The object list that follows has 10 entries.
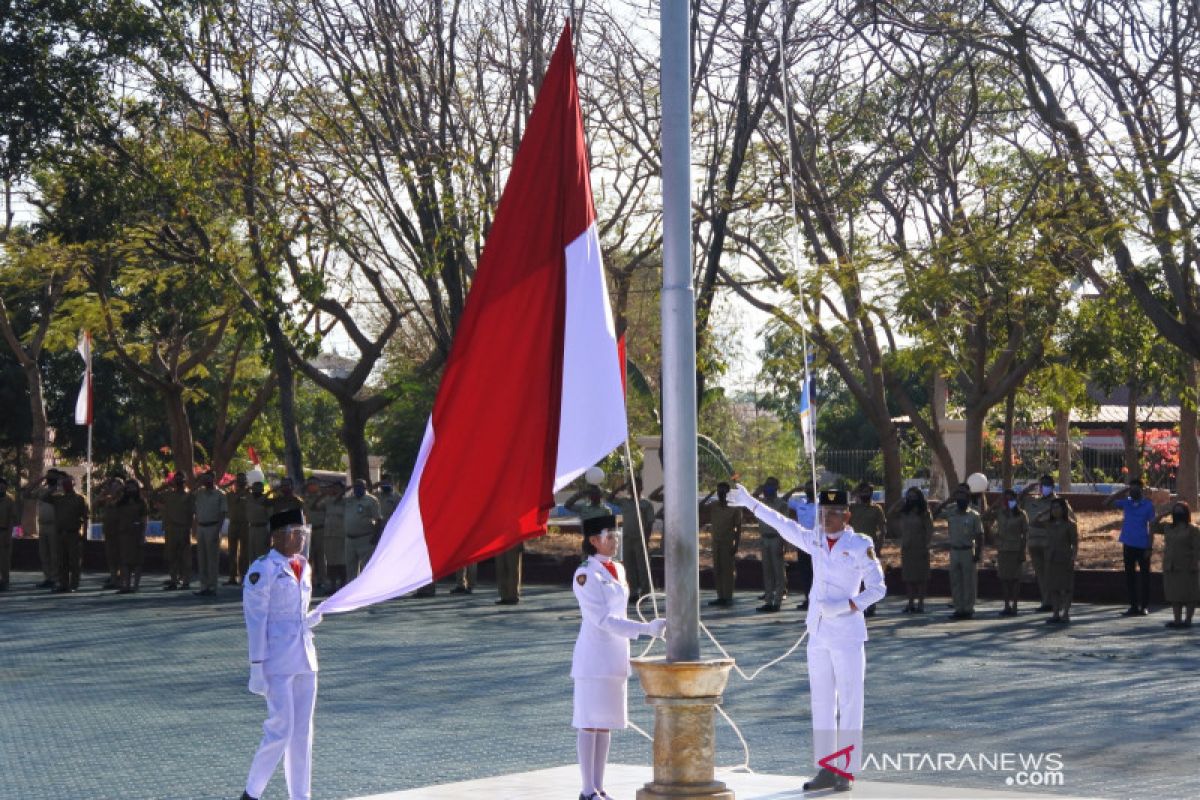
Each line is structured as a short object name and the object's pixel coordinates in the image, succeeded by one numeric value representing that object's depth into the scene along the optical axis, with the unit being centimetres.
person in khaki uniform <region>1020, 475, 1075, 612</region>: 2206
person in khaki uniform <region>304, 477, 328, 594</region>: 2589
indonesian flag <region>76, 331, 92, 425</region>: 3095
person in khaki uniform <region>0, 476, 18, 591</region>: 2583
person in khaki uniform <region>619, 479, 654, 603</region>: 2381
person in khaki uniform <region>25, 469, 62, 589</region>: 2602
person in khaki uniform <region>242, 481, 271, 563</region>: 2517
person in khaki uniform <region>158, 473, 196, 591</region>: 2592
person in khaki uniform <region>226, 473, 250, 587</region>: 2598
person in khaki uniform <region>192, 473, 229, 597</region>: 2492
